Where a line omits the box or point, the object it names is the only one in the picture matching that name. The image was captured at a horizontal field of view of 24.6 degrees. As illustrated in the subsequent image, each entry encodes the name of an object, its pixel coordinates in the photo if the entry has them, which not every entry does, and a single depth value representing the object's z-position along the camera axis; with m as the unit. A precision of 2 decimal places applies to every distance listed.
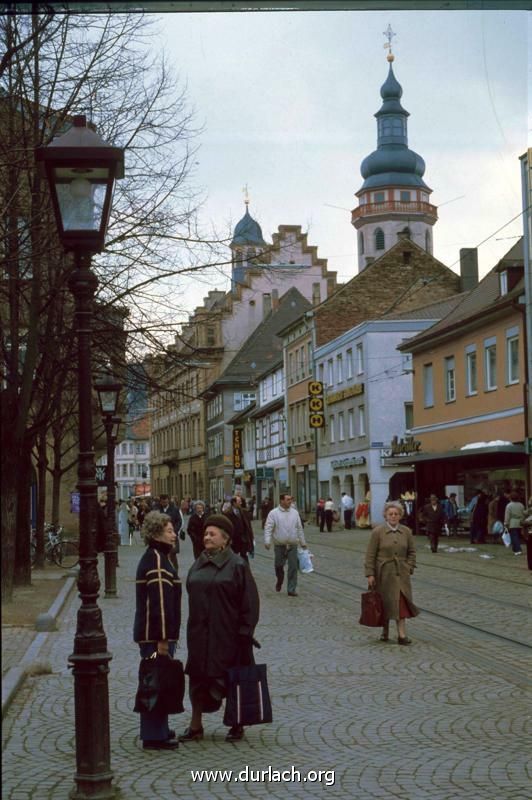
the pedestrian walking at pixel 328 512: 52.04
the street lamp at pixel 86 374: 6.69
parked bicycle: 30.30
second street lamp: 20.80
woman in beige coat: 13.38
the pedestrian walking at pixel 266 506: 63.91
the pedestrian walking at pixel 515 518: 30.23
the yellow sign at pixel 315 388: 63.91
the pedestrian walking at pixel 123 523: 43.32
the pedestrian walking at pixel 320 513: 52.53
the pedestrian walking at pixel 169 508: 23.81
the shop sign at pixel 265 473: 73.00
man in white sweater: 19.33
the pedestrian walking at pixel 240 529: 21.84
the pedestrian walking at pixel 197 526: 23.22
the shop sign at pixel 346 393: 58.28
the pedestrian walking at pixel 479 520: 36.94
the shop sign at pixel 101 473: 29.50
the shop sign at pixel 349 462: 57.42
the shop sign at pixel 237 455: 92.38
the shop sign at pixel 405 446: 47.59
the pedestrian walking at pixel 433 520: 33.81
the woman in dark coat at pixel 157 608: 7.85
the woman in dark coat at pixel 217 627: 7.95
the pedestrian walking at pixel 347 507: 54.00
